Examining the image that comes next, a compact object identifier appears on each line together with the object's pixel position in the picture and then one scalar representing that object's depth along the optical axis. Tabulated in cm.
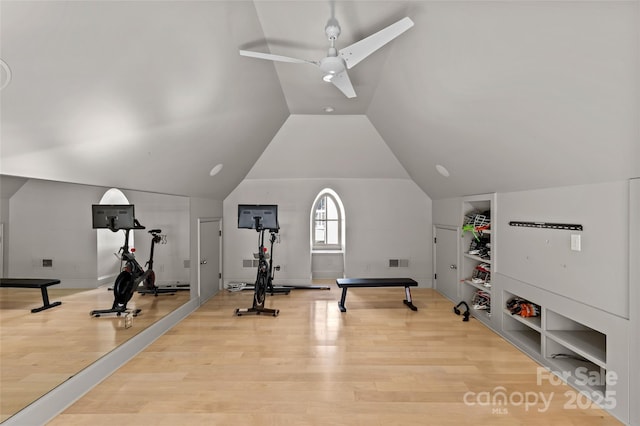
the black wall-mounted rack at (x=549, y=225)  293
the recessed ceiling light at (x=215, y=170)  500
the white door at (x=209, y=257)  552
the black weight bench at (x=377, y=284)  523
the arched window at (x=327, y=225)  770
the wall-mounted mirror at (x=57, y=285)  235
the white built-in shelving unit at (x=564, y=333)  248
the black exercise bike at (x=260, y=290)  495
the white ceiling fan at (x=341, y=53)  235
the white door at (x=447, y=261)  564
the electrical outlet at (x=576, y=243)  286
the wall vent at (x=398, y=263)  694
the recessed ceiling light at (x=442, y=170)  489
